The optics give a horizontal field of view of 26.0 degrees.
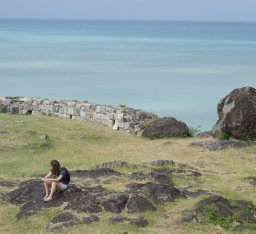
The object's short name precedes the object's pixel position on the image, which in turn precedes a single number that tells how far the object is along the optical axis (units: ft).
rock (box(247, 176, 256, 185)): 65.18
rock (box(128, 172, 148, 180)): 63.10
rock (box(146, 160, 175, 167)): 72.95
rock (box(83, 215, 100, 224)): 49.88
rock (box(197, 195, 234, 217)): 51.26
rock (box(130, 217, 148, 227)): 49.24
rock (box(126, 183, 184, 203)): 55.67
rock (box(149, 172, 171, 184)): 63.00
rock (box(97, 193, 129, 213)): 52.29
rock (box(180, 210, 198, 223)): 50.11
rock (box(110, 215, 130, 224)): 49.74
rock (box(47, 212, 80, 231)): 49.24
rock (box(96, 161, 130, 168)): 71.82
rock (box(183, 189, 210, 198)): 58.70
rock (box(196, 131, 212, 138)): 95.75
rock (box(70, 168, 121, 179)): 65.25
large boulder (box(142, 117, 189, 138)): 96.99
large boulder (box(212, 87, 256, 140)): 88.02
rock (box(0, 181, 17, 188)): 63.66
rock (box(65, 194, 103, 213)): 51.94
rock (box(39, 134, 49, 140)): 88.73
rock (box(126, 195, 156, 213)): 52.31
